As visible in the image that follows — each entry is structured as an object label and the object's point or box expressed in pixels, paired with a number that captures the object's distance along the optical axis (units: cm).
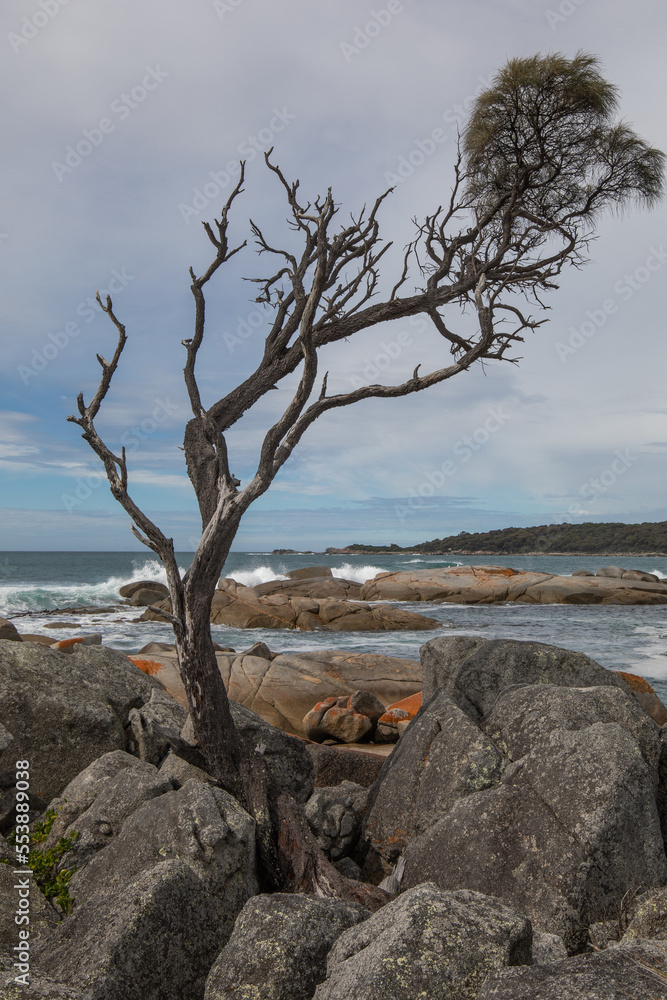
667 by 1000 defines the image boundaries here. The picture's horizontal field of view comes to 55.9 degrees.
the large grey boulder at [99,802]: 523
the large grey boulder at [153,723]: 718
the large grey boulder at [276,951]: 310
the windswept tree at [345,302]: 634
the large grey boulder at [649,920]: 378
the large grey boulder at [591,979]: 235
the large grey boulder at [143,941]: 325
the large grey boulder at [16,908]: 390
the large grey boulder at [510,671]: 716
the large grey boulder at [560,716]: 563
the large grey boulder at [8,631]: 1592
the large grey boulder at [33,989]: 267
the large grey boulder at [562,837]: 433
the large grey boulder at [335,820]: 616
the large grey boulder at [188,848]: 443
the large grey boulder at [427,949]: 274
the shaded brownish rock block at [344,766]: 836
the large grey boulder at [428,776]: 570
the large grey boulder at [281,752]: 694
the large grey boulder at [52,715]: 662
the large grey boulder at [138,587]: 4406
